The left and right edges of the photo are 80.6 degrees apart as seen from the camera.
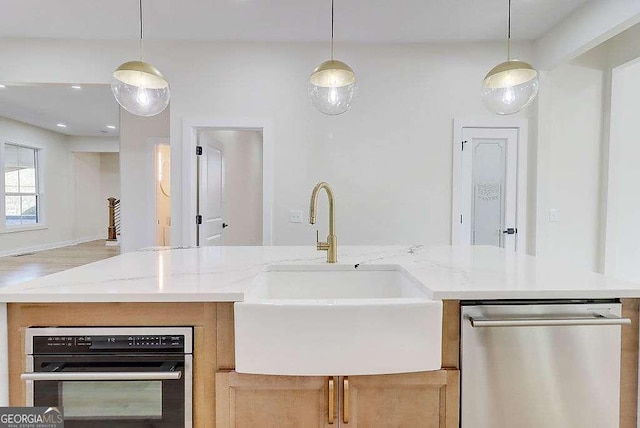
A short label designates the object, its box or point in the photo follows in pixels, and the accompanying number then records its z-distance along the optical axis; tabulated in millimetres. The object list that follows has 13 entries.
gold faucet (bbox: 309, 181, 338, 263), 1701
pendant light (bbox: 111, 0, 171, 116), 2014
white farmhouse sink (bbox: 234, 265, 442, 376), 1120
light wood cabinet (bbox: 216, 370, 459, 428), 1201
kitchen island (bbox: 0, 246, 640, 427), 1175
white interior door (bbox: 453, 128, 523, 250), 3756
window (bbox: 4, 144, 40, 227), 7297
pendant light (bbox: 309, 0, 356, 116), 2051
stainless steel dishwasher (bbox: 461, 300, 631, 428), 1229
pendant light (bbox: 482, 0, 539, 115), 2072
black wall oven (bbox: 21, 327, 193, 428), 1155
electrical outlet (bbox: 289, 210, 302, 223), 3812
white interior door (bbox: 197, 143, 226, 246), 3887
